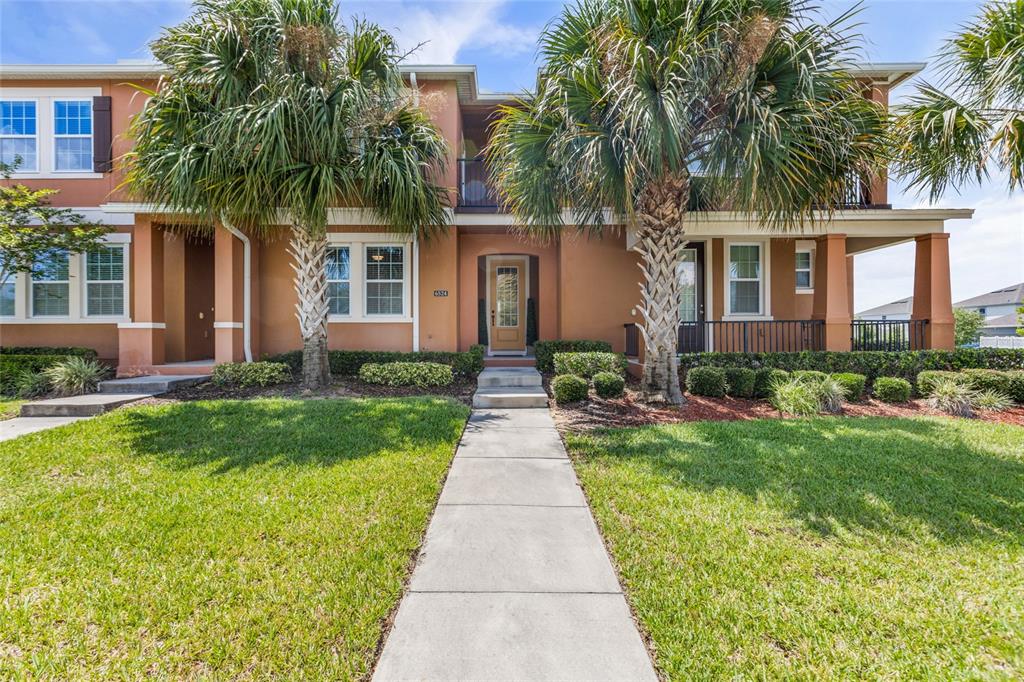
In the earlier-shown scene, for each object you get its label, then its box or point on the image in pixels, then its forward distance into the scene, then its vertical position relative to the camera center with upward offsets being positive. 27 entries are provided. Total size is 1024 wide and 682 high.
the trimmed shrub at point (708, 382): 7.99 -0.81
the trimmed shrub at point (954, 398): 7.17 -1.04
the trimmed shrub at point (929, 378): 7.98 -0.77
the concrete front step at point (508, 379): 8.45 -0.79
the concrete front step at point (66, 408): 6.82 -1.07
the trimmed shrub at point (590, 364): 8.34 -0.49
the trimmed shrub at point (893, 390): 7.82 -0.96
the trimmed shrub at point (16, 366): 8.35 -0.49
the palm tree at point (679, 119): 5.61 +3.12
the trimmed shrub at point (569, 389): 7.34 -0.86
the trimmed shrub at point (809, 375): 7.92 -0.69
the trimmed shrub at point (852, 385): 7.81 -0.86
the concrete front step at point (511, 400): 7.42 -1.05
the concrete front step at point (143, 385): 8.14 -0.85
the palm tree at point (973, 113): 5.49 +3.09
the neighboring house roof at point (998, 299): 35.07 +3.37
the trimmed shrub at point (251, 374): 8.45 -0.68
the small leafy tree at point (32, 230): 8.86 +2.41
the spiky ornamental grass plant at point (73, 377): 8.03 -0.68
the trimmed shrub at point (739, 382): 8.04 -0.82
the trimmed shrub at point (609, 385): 7.34 -0.79
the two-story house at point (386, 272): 9.61 +1.65
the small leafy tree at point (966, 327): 21.75 +0.52
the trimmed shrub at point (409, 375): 8.59 -0.71
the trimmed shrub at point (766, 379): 8.06 -0.78
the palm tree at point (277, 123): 6.84 +3.64
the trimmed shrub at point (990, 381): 7.75 -0.79
